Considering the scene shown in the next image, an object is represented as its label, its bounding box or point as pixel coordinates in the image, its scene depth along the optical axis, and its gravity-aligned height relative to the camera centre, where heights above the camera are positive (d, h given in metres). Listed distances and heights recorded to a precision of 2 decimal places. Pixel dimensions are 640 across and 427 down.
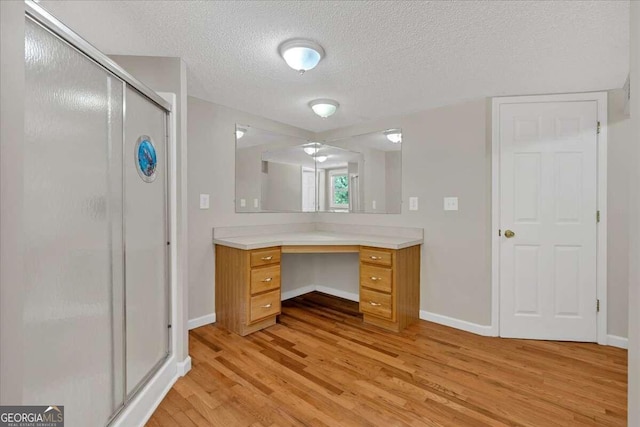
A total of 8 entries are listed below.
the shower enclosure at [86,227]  0.95 -0.07
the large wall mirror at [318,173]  3.17 +0.47
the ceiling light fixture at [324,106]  2.67 +0.98
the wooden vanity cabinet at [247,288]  2.53 -0.71
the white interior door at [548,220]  2.43 -0.08
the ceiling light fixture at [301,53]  1.72 +0.98
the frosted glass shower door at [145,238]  1.50 -0.16
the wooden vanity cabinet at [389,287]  2.66 -0.73
